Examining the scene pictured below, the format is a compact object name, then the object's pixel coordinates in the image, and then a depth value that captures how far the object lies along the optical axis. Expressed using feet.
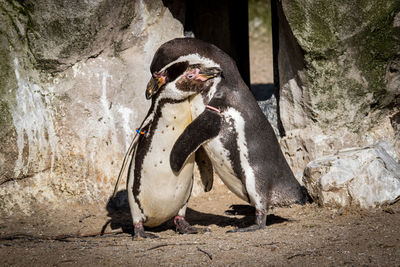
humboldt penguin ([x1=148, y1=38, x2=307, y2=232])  21.25
